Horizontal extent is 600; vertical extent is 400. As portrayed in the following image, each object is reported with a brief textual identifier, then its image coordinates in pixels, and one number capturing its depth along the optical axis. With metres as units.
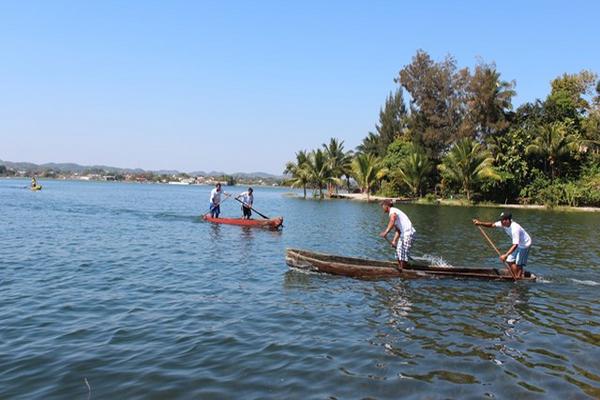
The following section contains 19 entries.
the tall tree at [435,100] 61.44
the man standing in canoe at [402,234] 14.53
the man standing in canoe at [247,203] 29.67
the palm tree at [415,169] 59.56
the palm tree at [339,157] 74.12
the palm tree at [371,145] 81.37
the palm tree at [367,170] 65.12
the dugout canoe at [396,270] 14.59
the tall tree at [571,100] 58.53
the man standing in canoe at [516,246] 14.16
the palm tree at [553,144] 52.47
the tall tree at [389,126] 79.25
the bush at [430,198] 57.62
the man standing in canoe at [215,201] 30.00
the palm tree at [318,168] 71.31
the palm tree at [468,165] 52.66
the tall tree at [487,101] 56.47
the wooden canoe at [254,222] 27.66
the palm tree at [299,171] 72.44
